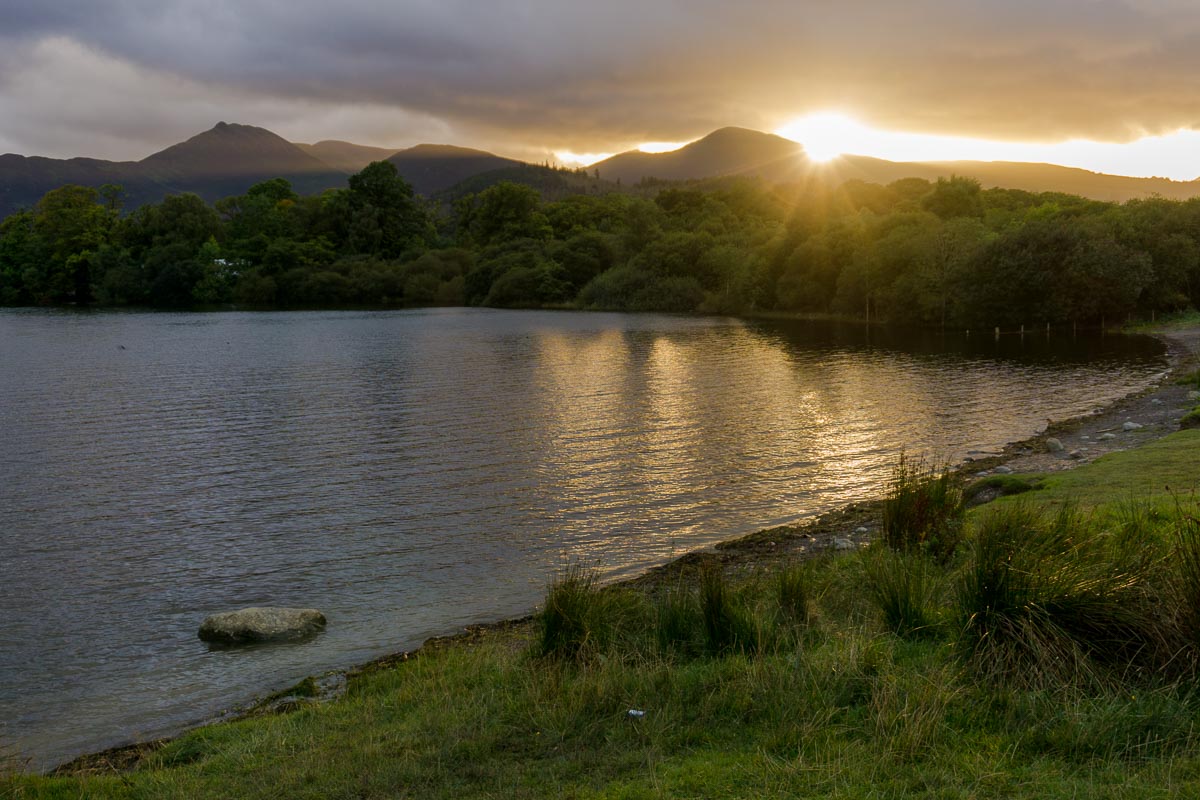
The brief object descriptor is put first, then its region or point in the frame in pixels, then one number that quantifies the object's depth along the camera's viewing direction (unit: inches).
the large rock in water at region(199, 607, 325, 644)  474.9
